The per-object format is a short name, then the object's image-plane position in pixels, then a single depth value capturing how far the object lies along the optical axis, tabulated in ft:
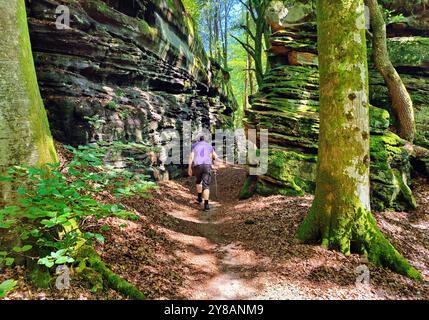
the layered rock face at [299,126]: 27.37
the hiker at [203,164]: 31.35
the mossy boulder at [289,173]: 30.60
